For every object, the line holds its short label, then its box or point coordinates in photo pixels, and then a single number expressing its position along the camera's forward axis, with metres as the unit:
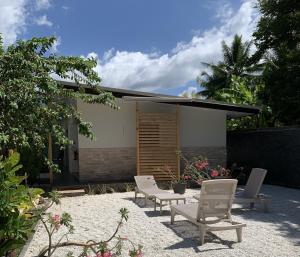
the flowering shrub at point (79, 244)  2.71
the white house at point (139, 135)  8.96
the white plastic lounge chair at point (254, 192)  6.23
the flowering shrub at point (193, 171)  8.81
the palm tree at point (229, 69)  21.19
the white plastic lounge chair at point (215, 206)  4.45
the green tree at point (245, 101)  13.84
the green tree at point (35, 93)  3.66
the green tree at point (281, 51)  10.87
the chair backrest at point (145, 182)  7.41
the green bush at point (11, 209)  3.01
